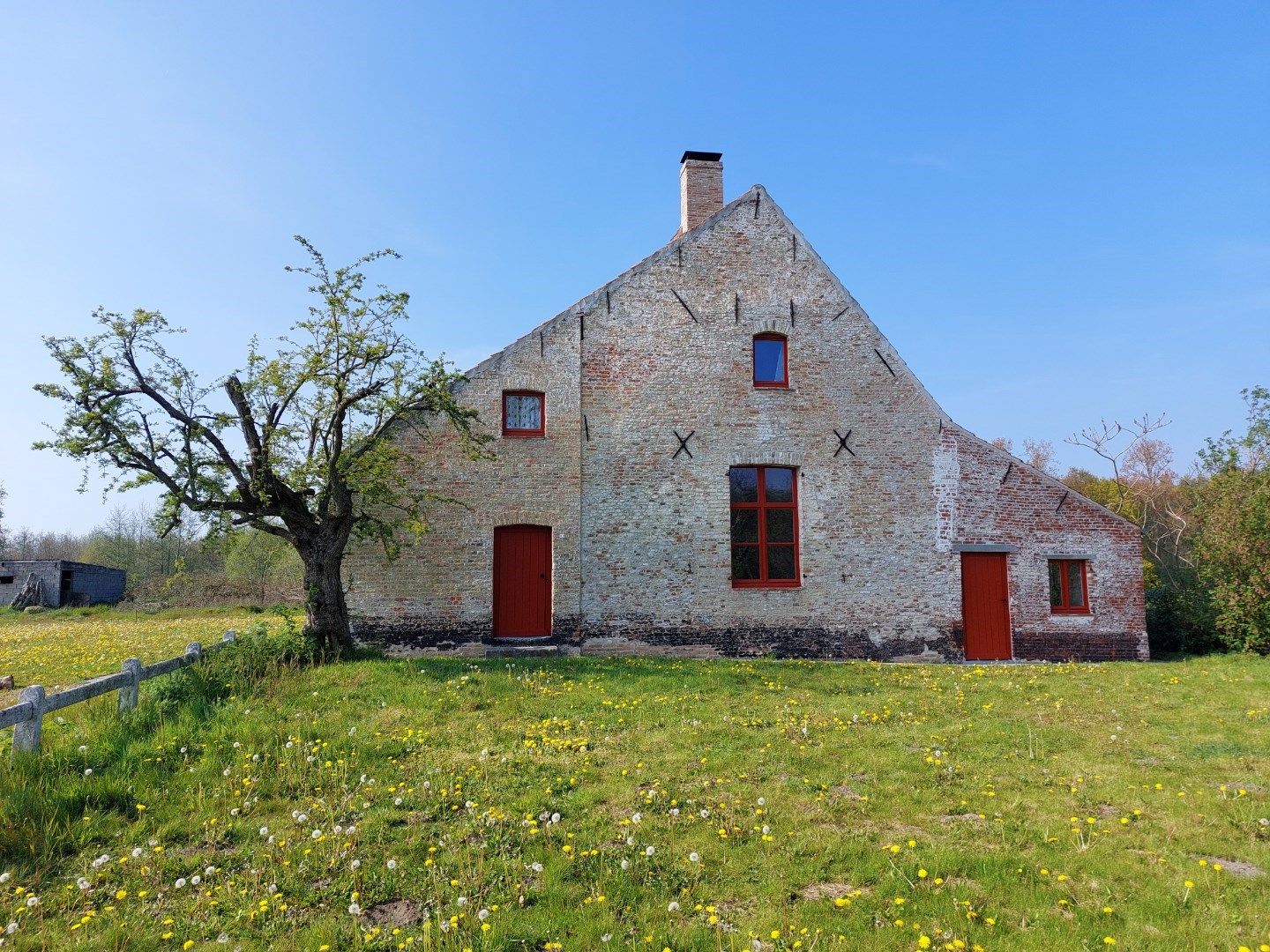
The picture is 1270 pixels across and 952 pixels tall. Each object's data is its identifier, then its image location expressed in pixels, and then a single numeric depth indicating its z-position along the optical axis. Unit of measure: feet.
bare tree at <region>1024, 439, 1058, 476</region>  127.24
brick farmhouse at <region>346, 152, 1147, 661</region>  43.52
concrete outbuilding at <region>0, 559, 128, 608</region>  97.71
